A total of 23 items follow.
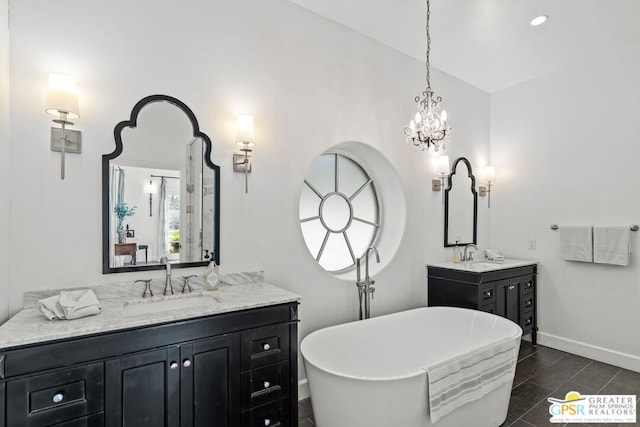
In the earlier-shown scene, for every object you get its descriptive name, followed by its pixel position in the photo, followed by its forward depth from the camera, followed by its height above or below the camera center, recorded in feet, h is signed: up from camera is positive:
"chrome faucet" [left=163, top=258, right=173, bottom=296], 6.92 -1.37
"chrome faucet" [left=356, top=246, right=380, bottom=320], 9.74 -2.05
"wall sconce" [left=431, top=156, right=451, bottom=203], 12.19 +1.59
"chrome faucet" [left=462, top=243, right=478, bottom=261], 12.78 -1.43
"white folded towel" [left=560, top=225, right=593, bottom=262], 11.46 -0.87
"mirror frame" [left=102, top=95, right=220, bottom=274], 6.56 +0.79
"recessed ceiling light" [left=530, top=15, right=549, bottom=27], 9.30 +5.37
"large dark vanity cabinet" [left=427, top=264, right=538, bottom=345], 10.93 -2.49
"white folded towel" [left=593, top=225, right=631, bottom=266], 10.66 -0.85
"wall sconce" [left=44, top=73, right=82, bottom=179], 5.74 +1.76
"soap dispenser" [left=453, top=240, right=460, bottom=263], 12.59 -1.40
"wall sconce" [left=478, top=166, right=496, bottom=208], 13.94 +1.52
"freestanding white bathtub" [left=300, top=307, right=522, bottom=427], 6.18 -3.33
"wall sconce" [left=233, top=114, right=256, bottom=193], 7.64 +1.63
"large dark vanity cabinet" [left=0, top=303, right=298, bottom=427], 4.59 -2.47
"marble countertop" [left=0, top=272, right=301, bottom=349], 4.79 -1.59
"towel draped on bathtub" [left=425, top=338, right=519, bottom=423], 6.37 -3.20
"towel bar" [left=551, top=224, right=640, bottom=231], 10.61 -0.30
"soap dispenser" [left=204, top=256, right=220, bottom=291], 7.28 -1.32
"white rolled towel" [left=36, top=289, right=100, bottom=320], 5.28 -1.43
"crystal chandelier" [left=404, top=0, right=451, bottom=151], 7.73 +2.01
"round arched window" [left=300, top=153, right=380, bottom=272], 10.78 +0.15
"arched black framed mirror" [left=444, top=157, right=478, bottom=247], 12.77 +0.39
